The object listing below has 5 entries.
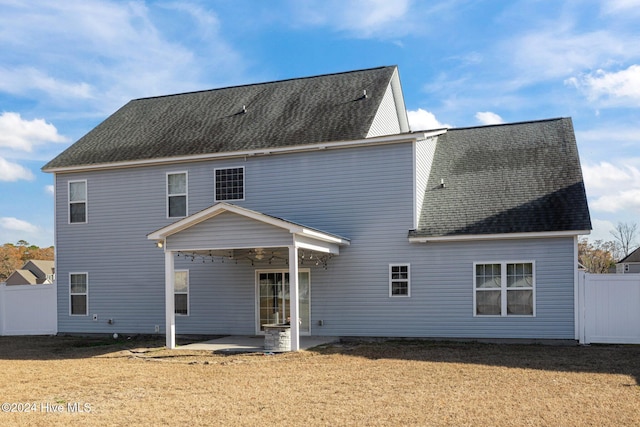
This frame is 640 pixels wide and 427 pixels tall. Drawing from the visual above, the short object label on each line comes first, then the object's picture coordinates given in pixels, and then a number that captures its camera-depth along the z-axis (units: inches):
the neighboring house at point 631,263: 1918.1
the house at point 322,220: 612.4
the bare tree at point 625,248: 2625.5
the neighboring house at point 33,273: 2220.7
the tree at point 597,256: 2278.2
